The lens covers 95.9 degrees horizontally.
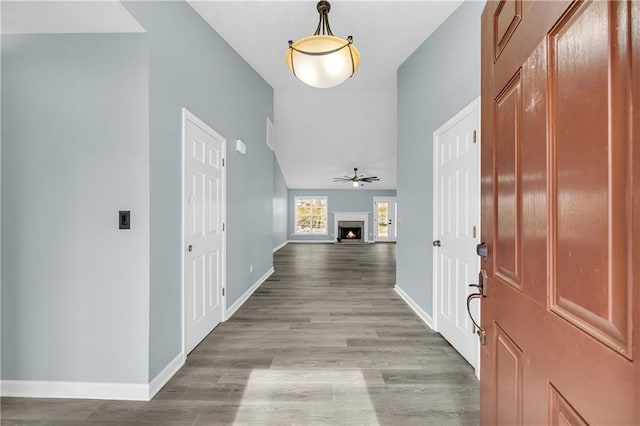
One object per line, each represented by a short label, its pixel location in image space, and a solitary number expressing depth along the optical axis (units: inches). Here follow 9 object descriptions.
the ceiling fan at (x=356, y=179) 322.5
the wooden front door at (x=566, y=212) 16.7
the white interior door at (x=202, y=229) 92.7
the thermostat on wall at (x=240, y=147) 130.9
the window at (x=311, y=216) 445.7
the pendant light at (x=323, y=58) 88.9
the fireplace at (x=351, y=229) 445.1
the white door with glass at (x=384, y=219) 443.8
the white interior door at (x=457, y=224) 86.4
